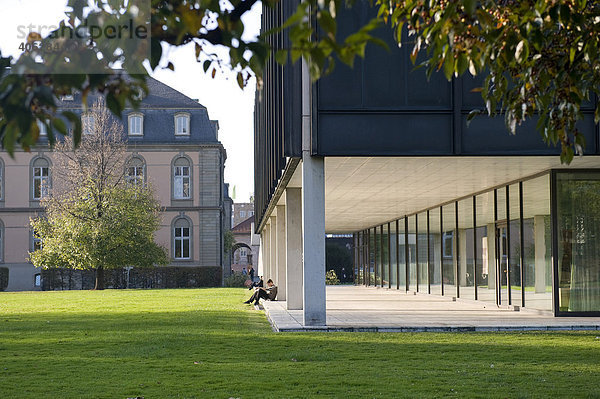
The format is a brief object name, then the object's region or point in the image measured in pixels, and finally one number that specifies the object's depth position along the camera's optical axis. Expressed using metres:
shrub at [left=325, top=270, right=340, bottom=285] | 53.44
